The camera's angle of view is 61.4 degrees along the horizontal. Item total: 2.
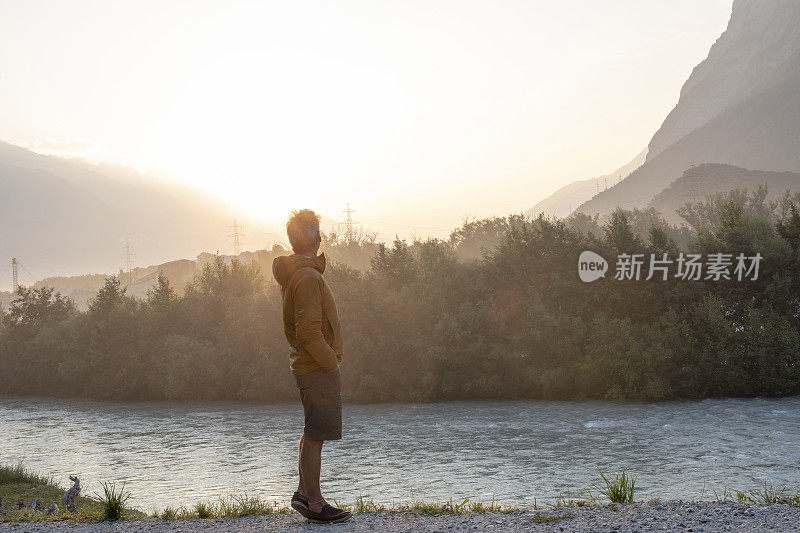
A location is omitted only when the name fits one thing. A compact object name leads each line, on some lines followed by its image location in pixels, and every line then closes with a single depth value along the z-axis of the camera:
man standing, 7.41
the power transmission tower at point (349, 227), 94.75
